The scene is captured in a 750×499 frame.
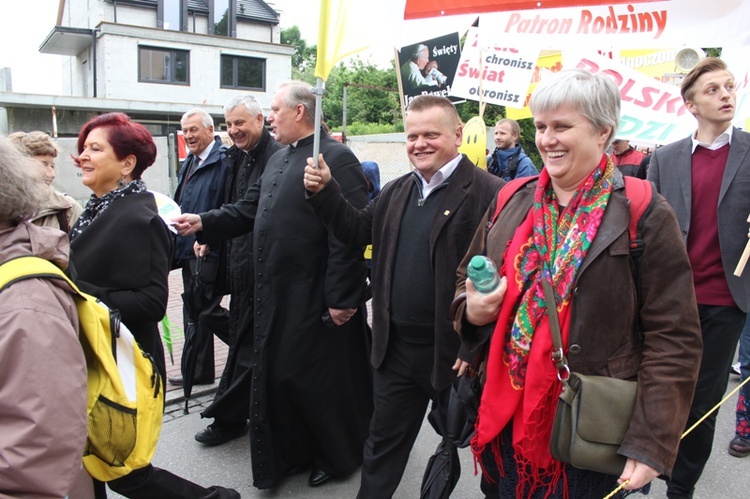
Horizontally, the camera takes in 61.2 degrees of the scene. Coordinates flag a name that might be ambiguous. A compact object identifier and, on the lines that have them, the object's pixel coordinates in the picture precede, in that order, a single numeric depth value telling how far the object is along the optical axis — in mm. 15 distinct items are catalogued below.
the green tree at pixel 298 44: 63309
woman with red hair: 2699
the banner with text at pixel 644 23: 2816
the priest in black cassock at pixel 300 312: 3432
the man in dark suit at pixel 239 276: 3920
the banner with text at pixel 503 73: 6616
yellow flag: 2727
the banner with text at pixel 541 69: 7840
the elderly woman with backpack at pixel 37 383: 1479
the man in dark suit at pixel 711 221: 3012
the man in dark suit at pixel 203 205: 4422
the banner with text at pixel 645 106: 4469
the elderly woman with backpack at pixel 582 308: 1797
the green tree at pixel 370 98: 25953
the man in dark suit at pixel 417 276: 2764
